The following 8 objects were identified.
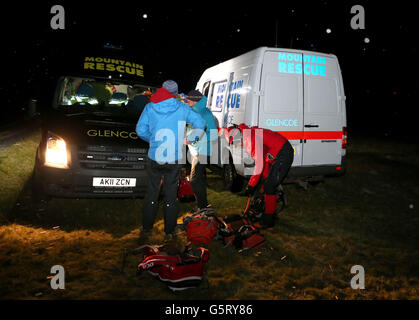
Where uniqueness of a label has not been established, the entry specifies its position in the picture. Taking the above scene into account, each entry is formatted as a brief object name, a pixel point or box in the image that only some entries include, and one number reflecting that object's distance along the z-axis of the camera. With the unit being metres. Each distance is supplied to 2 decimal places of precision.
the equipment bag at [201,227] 4.21
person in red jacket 4.76
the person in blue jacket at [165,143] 3.98
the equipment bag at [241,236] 4.11
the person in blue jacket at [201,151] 5.04
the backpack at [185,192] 5.60
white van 5.73
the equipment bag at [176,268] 3.08
